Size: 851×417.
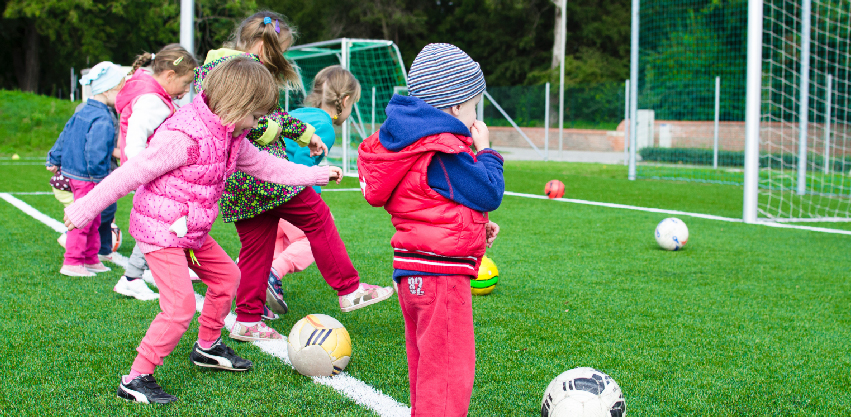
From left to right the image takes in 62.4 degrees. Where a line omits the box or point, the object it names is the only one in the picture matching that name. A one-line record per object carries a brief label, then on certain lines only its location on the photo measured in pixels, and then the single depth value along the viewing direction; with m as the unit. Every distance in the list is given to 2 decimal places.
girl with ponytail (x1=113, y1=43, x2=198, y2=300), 3.99
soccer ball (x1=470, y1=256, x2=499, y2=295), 4.66
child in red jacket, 2.24
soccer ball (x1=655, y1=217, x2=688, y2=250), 6.48
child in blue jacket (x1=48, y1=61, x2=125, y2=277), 5.34
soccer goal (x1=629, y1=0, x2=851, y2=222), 12.69
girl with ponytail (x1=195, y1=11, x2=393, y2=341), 3.64
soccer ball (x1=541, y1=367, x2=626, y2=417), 2.57
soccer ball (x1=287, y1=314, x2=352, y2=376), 3.19
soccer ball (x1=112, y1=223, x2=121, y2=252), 6.30
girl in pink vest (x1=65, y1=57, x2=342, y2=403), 2.82
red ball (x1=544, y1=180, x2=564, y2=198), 10.78
